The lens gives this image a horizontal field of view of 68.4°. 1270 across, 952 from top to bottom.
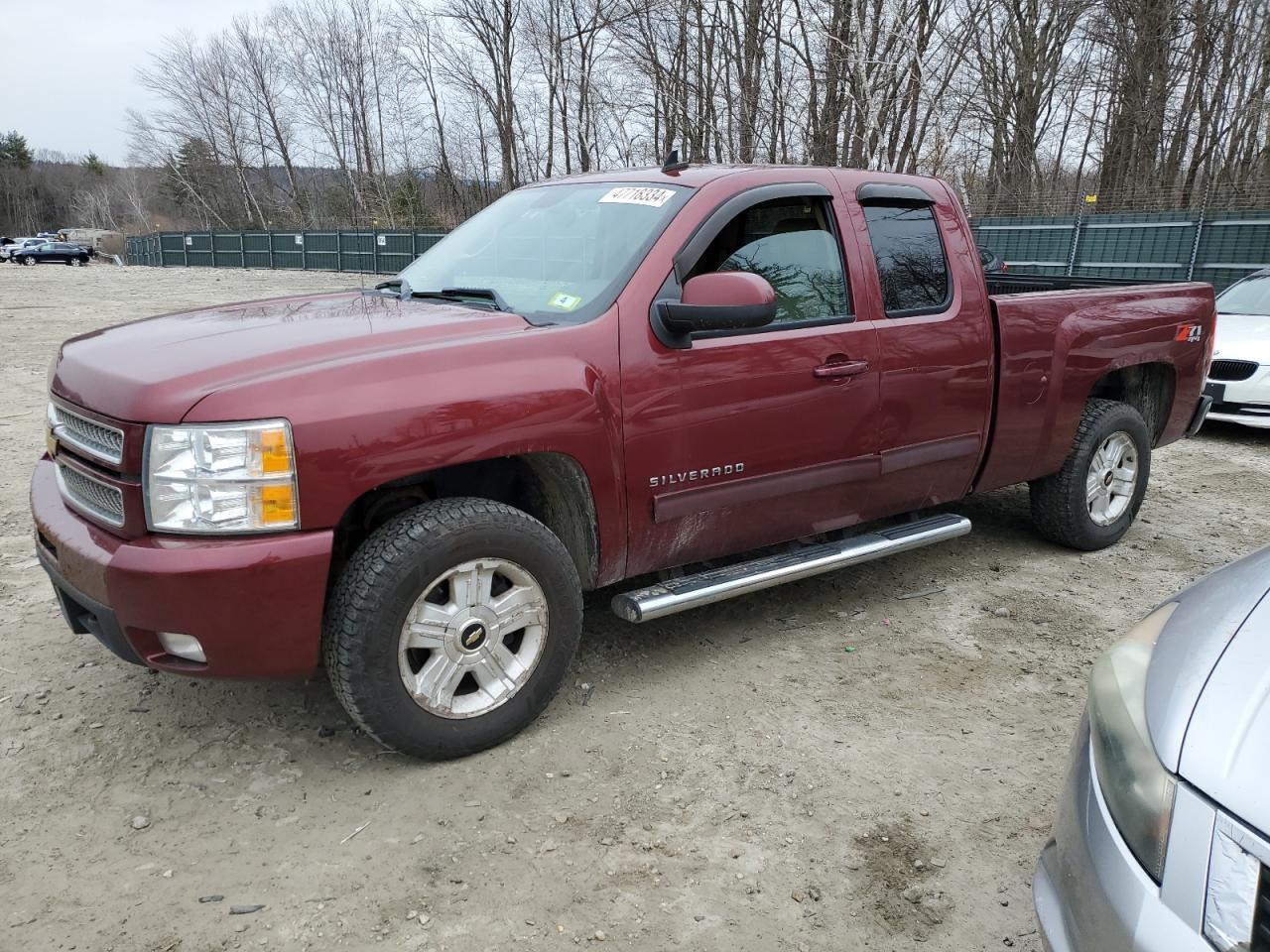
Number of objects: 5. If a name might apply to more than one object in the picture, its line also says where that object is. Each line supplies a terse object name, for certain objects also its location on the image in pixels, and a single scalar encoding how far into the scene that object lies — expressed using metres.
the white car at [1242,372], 8.02
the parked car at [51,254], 45.32
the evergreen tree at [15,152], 97.75
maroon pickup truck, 2.56
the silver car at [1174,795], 1.45
